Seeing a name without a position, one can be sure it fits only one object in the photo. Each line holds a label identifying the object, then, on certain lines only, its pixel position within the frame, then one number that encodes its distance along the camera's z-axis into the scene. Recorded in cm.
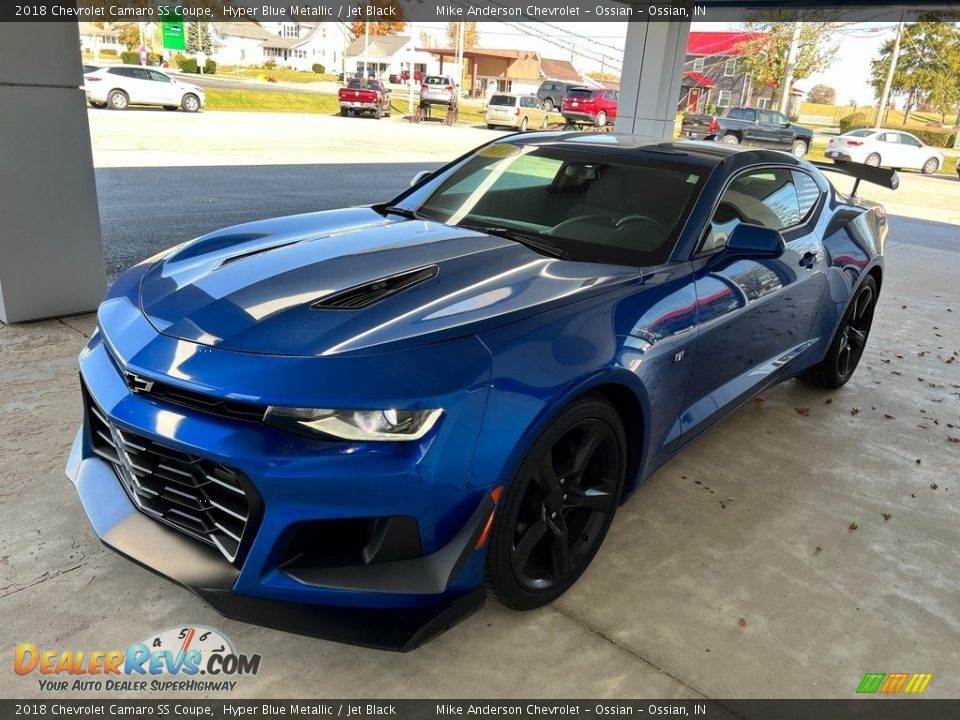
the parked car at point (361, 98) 3106
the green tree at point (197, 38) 7422
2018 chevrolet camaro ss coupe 189
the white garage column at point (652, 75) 962
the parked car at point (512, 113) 3000
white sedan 2450
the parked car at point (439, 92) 3303
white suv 2303
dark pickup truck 2497
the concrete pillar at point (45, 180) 445
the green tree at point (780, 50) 3656
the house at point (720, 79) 4422
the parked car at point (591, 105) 3094
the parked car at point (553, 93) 3559
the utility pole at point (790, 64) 3522
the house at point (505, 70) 7000
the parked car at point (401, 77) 7389
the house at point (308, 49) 10531
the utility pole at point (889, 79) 3512
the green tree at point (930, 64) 3834
